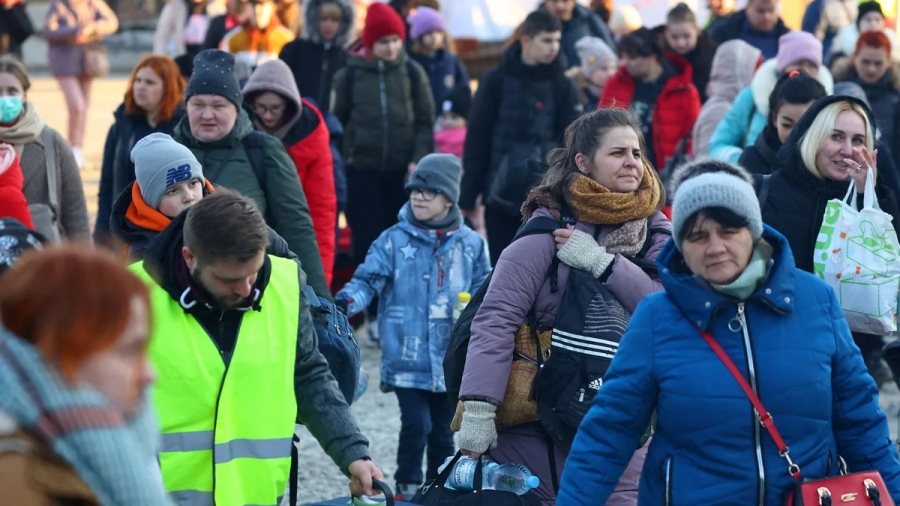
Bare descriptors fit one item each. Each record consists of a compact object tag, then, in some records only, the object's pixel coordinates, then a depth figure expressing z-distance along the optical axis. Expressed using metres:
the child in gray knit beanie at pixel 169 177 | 9.58
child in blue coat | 12.61
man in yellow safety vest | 7.32
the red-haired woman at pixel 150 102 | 14.84
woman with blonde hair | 10.85
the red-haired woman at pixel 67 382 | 4.36
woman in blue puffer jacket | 6.99
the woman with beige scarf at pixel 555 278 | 8.66
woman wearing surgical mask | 13.51
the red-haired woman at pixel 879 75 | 18.67
